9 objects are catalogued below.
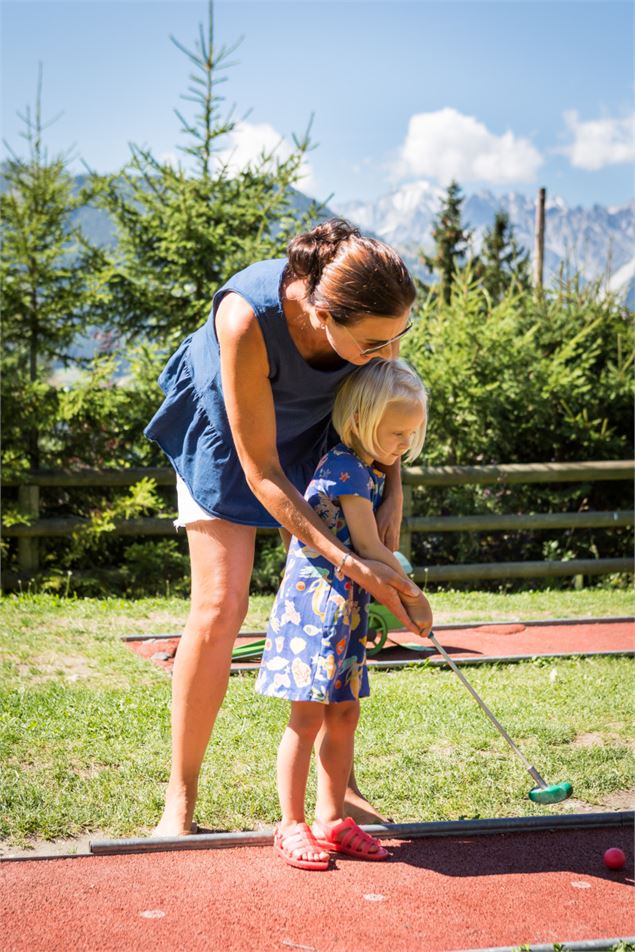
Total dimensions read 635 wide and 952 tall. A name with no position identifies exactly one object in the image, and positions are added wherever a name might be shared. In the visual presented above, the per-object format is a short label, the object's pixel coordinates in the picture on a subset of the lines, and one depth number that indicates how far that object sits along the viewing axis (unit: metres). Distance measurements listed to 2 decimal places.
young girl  2.78
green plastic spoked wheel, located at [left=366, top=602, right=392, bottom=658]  5.25
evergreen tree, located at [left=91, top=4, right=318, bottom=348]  8.09
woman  2.65
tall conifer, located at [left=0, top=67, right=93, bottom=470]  7.47
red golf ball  2.73
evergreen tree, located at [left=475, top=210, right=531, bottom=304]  37.72
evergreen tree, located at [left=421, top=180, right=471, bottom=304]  38.31
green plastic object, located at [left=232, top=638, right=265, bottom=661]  5.14
